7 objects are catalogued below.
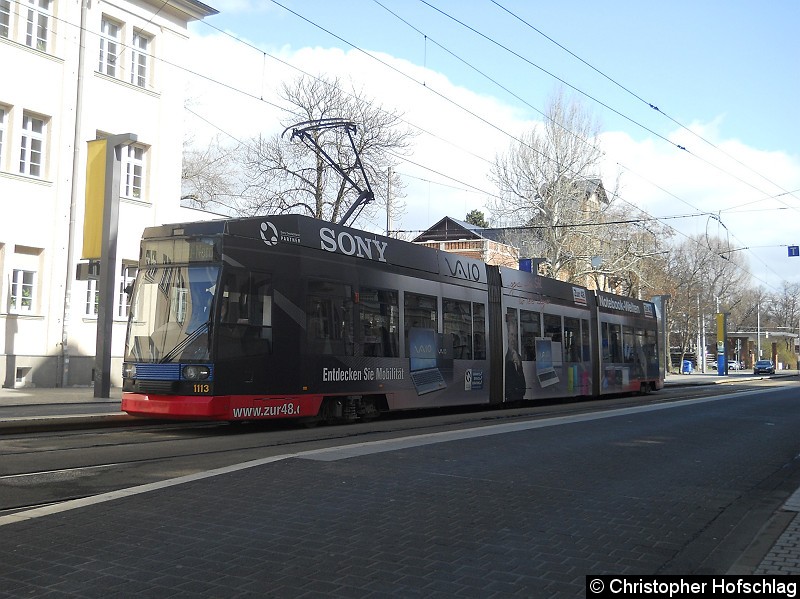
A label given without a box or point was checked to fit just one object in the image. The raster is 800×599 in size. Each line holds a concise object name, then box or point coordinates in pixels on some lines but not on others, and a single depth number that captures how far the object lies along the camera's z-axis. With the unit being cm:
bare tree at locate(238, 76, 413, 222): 3431
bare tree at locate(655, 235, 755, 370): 6819
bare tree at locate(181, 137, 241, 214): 4628
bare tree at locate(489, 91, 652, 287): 4062
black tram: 1210
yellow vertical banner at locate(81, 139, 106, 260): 2003
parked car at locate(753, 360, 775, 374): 6988
